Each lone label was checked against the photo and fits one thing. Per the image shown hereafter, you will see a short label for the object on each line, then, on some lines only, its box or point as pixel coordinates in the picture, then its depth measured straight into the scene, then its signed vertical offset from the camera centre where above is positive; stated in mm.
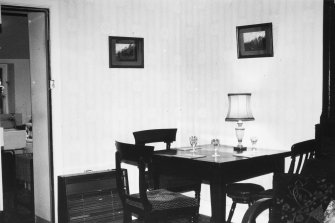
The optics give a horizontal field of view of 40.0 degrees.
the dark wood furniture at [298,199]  2439 -595
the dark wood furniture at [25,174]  4801 -924
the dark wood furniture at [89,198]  3252 -783
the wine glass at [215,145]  3849 -468
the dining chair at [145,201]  3262 -845
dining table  3457 -616
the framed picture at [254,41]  4426 +476
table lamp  4297 -188
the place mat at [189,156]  3712 -546
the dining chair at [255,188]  3621 -849
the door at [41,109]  4309 -176
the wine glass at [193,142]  4117 -469
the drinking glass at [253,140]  4152 -463
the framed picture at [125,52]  4699 +397
